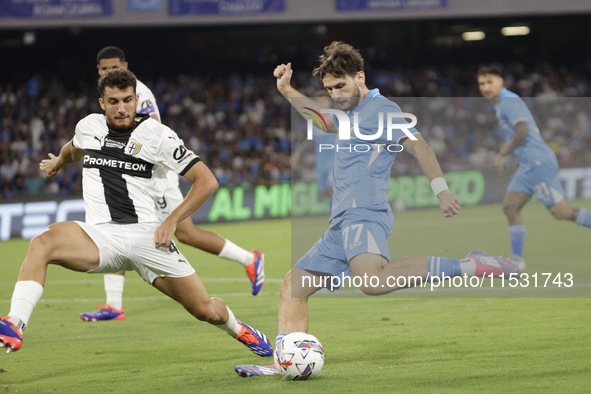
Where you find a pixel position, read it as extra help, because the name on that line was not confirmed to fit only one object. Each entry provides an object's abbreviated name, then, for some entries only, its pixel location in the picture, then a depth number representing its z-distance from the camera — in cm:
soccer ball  1047
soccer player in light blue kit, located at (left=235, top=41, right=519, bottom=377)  1051
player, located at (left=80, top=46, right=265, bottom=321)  1587
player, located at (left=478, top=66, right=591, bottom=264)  1702
